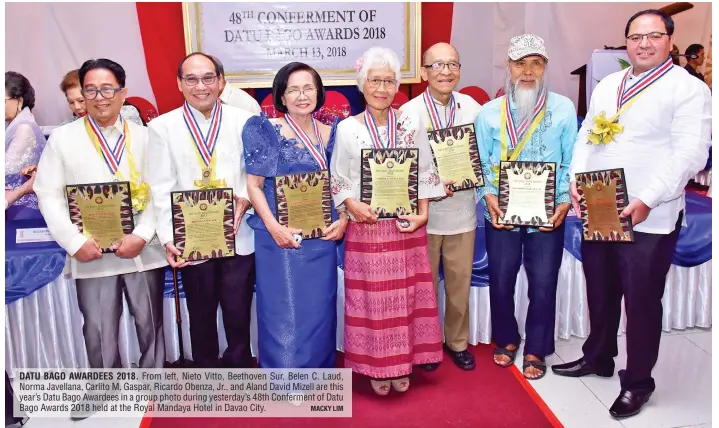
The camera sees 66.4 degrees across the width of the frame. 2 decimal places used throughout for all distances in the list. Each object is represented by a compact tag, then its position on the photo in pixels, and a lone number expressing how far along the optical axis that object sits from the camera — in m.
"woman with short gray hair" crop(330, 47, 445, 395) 2.43
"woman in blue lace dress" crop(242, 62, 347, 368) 2.37
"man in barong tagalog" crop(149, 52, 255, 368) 2.38
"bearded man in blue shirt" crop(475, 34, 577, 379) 2.63
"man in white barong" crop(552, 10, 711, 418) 2.25
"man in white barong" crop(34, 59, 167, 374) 2.37
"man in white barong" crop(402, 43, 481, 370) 2.68
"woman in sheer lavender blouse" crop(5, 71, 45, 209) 2.93
